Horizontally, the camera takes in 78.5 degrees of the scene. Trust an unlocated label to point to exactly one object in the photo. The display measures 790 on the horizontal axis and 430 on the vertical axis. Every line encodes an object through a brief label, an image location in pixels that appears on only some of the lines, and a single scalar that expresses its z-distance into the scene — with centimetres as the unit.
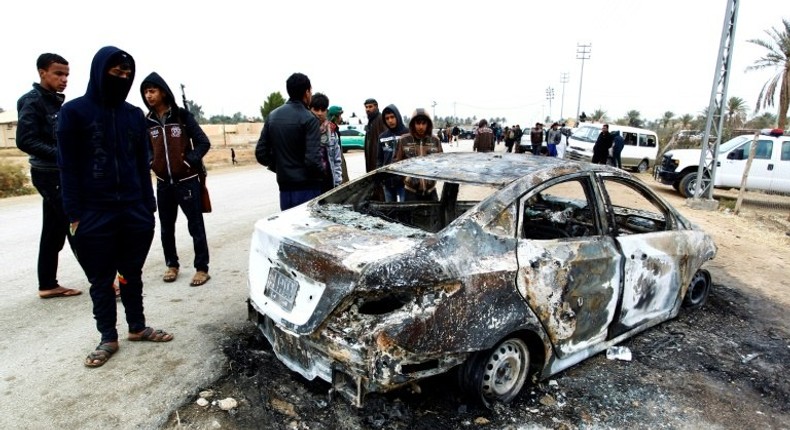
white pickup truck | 1159
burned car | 229
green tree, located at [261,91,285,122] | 4807
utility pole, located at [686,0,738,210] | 1003
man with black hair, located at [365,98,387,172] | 668
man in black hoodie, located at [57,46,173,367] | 288
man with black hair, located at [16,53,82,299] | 377
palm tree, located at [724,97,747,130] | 3256
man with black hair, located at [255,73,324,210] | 430
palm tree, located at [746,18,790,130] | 2084
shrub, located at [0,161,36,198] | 1036
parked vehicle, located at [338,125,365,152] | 2780
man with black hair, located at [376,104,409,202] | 590
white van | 1928
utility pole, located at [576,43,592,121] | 5062
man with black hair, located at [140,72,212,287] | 416
